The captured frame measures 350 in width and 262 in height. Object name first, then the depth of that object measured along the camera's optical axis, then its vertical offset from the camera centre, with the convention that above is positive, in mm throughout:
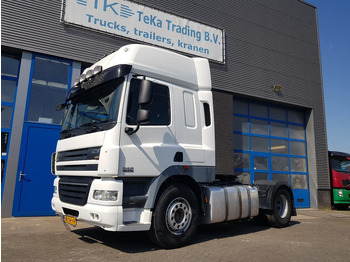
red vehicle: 12016 +292
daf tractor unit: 4090 +466
